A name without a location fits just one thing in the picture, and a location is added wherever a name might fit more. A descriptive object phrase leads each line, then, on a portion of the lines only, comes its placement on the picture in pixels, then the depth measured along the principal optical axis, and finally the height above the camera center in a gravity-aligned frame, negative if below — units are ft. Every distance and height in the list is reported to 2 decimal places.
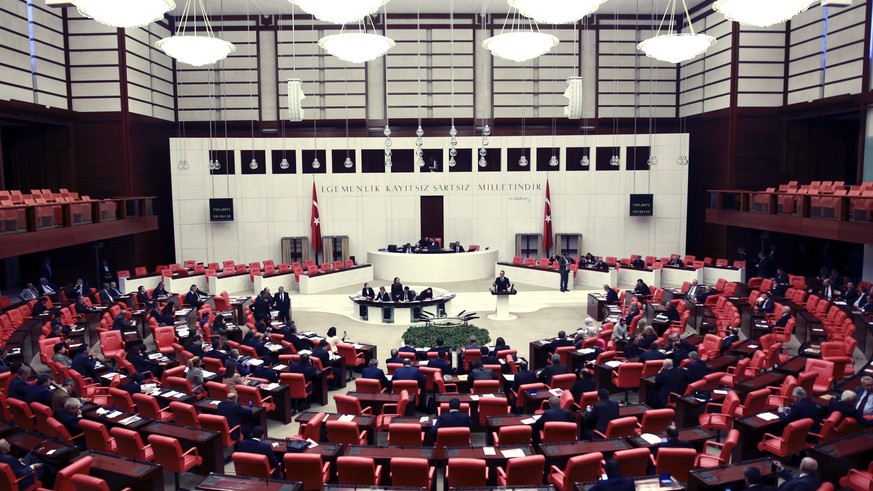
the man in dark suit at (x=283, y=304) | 57.06 -9.55
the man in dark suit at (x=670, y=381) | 32.53 -9.53
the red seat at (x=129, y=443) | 24.67 -9.77
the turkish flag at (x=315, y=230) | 86.28 -3.95
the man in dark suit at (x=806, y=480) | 19.42 -8.88
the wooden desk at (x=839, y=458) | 23.07 -9.68
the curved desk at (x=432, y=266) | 79.51 -8.45
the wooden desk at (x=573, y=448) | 23.79 -9.77
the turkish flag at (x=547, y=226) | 87.76 -3.59
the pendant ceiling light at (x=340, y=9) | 25.82 +8.23
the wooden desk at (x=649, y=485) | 20.82 -9.71
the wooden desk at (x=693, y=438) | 24.97 -9.77
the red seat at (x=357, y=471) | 22.15 -9.79
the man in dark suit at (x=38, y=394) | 29.73 -9.30
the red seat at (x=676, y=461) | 22.67 -9.65
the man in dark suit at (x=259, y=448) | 23.70 -9.48
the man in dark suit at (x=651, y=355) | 36.68 -9.20
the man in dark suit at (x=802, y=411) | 26.32 -9.01
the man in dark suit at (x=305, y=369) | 35.86 -9.77
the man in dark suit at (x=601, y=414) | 27.53 -9.55
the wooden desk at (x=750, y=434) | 26.40 -10.03
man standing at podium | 60.64 -8.22
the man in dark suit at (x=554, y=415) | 26.30 -9.14
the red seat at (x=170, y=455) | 24.41 -10.19
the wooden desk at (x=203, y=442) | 25.82 -10.15
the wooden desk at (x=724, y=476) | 20.86 -9.54
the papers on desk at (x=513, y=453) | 23.51 -9.68
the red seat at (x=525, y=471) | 21.93 -9.70
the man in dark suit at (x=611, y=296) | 58.49 -9.00
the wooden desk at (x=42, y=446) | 24.07 -9.83
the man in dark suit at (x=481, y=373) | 34.32 -9.61
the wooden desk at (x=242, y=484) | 20.88 -9.70
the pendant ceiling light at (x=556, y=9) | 26.37 +8.36
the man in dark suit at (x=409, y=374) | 33.81 -9.47
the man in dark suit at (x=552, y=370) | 34.83 -9.57
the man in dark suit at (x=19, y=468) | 22.02 -9.60
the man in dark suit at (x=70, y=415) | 26.94 -9.37
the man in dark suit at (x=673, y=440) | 23.57 -9.16
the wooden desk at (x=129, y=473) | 22.45 -9.93
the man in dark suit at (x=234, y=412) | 28.66 -9.78
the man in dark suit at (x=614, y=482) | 19.44 -8.91
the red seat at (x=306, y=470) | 22.67 -10.00
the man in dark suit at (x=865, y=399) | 27.50 -8.97
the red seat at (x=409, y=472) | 22.30 -9.89
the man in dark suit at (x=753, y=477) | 19.61 -8.80
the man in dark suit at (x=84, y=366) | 35.65 -9.47
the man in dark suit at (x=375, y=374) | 34.47 -9.65
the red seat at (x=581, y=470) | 21.90 -9.66
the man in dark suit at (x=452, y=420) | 26.35 -9.39
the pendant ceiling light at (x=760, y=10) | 26.94 +8.53
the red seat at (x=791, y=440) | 25.36 -9.96
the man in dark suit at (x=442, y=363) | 37.11 -9.80
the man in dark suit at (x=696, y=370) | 32.94 -9.07
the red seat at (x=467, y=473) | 22.06 -9.77
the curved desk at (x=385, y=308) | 58.39 -10.30
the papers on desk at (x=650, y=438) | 24.95 -9.73
